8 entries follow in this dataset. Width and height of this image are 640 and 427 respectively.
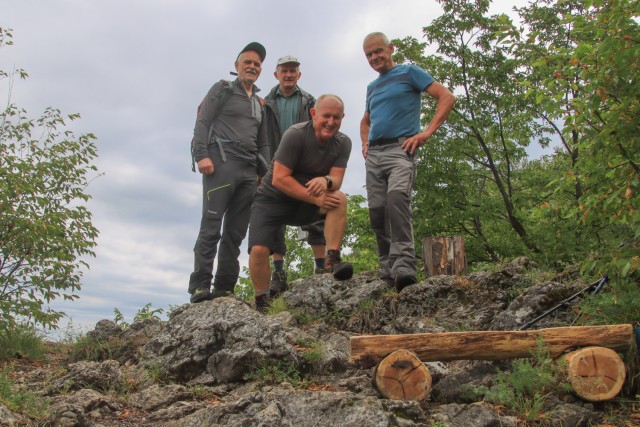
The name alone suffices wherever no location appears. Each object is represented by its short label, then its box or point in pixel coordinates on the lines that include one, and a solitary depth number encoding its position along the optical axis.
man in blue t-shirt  6.62
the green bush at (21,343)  7.59
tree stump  7.67
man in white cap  7.95
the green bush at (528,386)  4.19
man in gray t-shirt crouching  6.86
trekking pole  5.20
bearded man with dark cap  7.29
